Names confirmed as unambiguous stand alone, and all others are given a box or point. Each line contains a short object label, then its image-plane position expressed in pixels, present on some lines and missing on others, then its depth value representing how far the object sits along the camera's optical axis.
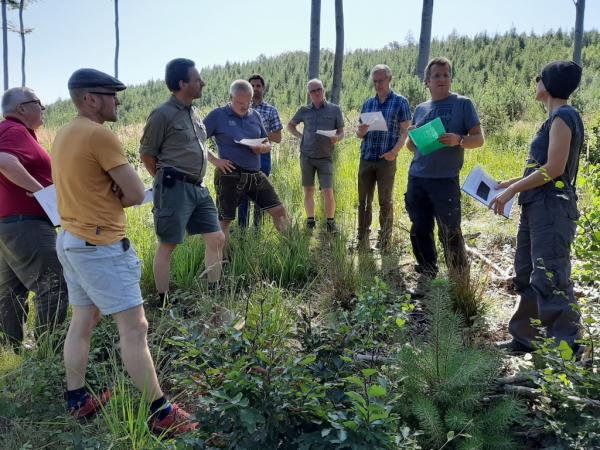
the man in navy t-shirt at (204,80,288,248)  4.98
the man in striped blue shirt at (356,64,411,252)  5.28
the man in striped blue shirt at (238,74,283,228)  6.31
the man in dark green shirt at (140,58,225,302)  3.75
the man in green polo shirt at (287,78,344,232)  6.10
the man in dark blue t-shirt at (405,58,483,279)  4.07
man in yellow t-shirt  2.35
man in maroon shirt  3.23
